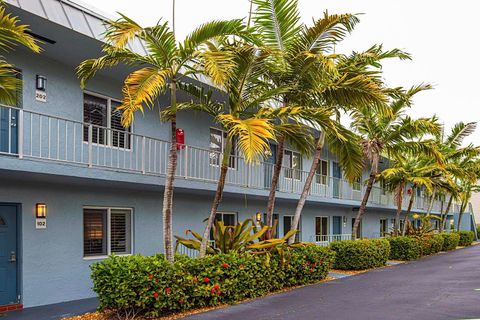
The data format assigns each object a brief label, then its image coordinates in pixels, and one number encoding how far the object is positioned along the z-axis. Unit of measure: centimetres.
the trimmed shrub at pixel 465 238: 3634
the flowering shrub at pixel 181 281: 889
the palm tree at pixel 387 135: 1867
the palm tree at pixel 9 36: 703
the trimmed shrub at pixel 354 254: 1762
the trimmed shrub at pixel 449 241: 3003
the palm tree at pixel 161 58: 895
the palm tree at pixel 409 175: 2382
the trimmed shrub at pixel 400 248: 2270
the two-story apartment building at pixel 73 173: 1024
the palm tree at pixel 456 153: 2652
